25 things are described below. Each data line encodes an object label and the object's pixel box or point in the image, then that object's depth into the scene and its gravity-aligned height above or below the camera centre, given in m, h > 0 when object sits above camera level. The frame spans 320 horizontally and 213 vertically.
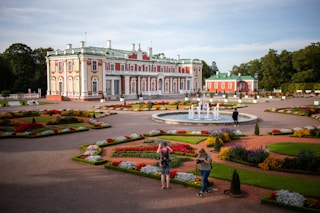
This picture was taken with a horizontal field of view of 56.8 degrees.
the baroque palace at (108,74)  53.09 +3.34
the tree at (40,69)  67.81 +4.99
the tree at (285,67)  85.69 +7.12
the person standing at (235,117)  22.80 -1.99
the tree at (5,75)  63.03 +3.32
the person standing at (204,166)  9.22 -2.34
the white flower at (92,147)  14.94 -2.88
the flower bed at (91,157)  12.78 -2.98
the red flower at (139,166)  11.57 -2.98
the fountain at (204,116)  28.38 -2.55
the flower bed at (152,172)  10.26 -3.06
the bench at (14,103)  43.41 -1.90
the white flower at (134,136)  18.16 -2.79
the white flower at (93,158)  12.86 -2.95
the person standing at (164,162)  9.77 -2.34
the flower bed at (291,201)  7.96 -3.07
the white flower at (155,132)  19.38 -2.71
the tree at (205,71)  110.75 +7.50
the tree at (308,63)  78.69 +7.70
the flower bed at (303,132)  18.30 -2.57
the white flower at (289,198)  8.20 -2.99
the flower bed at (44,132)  18.81 -2.77
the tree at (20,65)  63.62 +5.50
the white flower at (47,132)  19.27 -2.74
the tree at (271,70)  85.44 +6.25
